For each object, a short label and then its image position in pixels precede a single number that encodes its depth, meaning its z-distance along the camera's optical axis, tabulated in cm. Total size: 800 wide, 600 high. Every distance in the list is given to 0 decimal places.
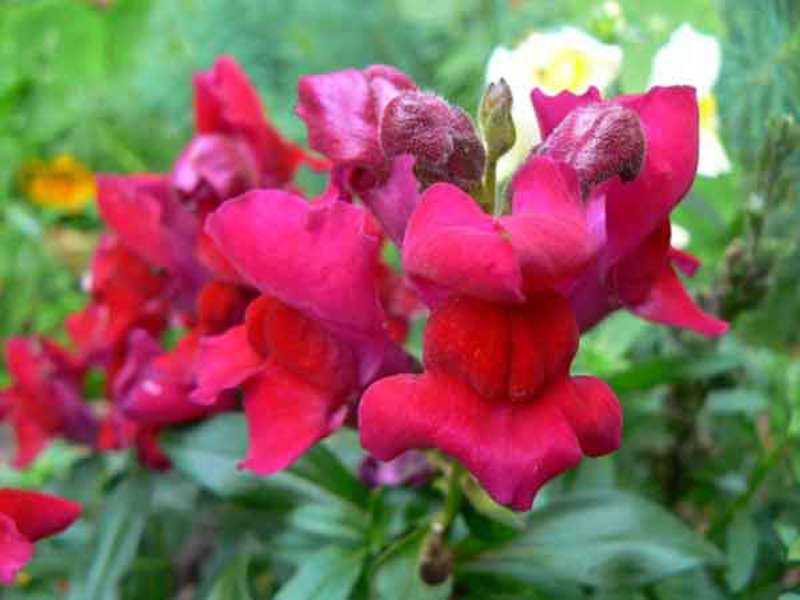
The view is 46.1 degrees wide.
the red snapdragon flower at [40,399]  19
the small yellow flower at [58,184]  49
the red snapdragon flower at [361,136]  12
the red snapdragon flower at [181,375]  15
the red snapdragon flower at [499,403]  10
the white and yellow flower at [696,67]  16
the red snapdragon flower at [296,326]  12
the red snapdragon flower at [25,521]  11
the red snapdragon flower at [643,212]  12
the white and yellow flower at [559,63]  16
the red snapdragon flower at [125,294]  17
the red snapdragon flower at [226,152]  15
